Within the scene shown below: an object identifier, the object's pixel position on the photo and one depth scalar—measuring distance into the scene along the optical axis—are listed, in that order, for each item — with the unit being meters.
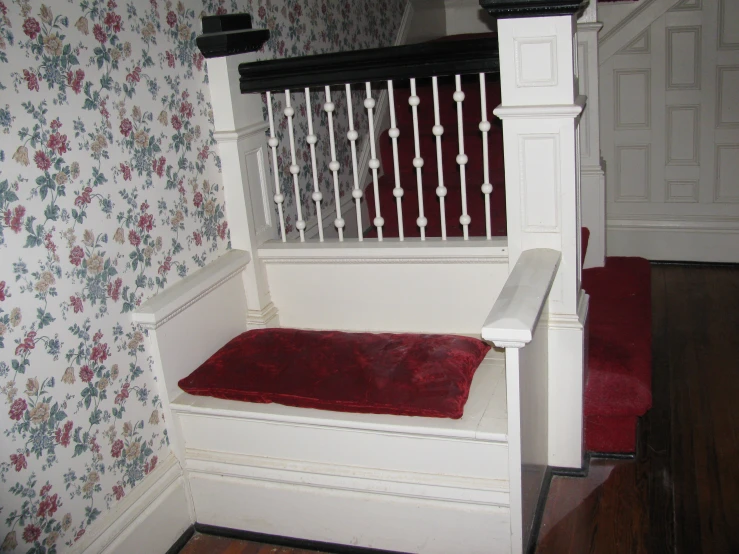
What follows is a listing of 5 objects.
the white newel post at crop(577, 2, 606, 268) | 3.17
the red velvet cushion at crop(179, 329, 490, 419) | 2.17
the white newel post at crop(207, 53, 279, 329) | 2.56
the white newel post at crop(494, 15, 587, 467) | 2.17
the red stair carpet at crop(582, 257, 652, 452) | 2.63
